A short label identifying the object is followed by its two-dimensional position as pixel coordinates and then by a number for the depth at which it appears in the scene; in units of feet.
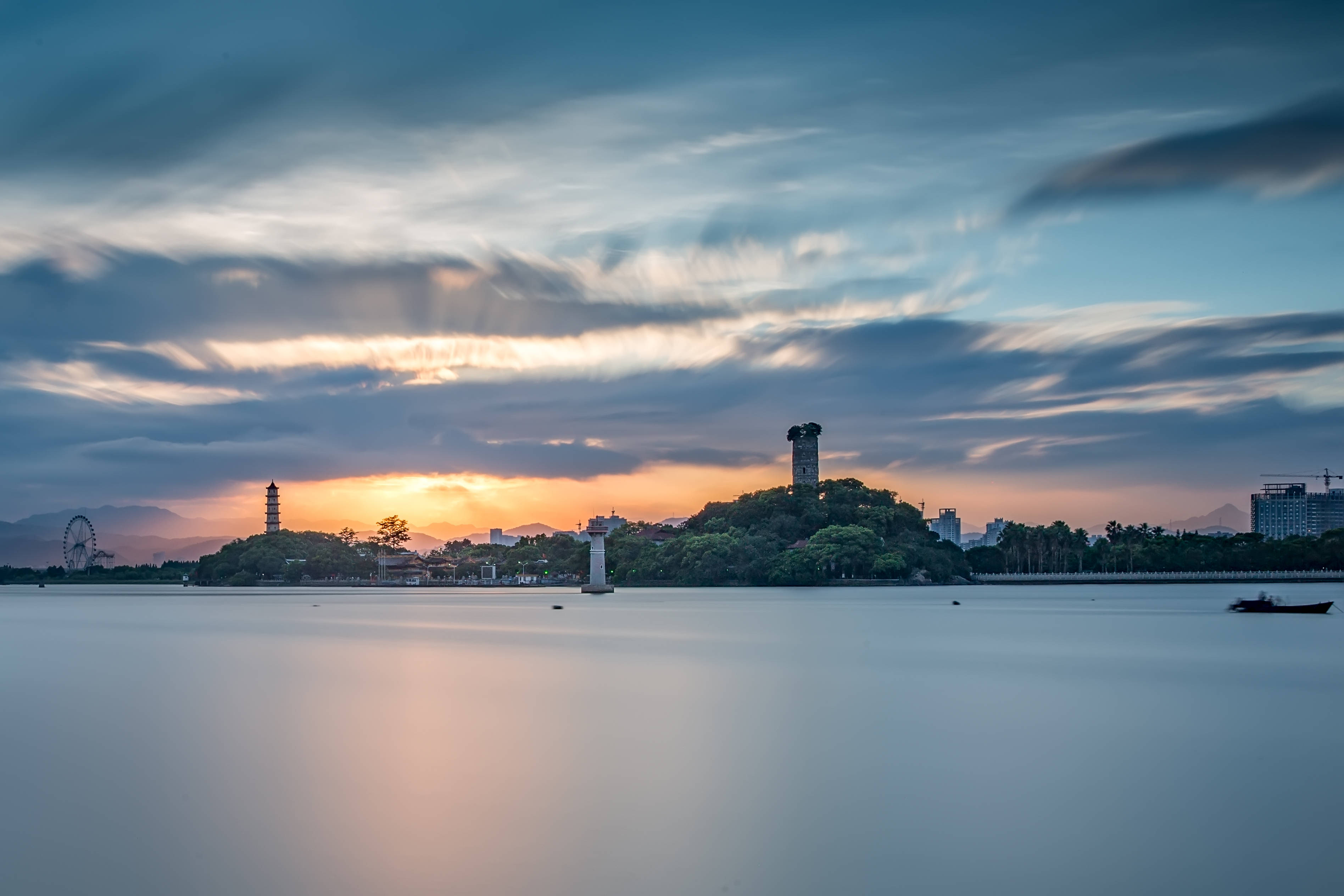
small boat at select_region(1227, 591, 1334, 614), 256.32
